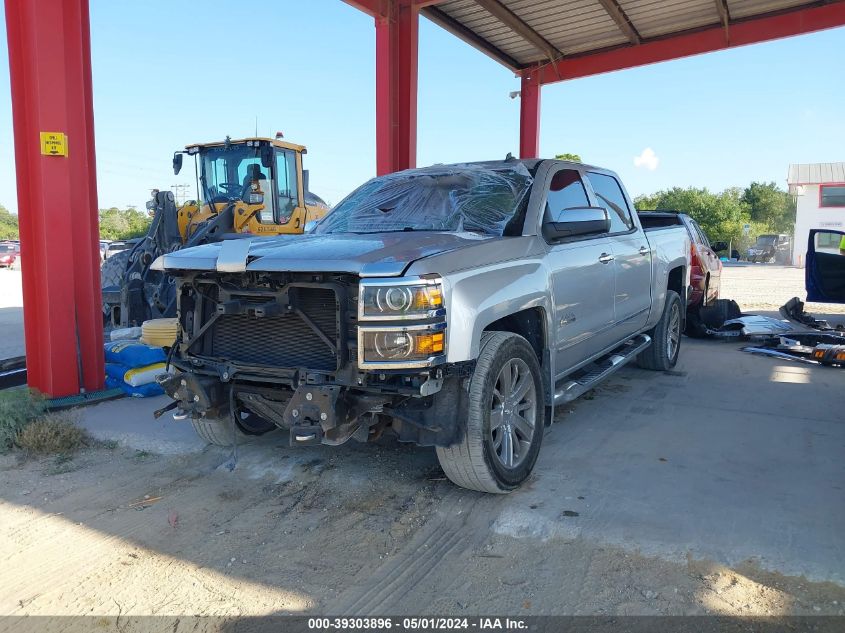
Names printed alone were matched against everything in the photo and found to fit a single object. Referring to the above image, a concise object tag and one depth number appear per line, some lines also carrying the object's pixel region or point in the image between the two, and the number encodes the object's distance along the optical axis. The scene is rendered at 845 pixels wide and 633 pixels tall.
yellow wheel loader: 8.80
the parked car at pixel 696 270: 9.21
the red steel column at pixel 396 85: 9.48
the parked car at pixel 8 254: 34.69
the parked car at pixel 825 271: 8.96
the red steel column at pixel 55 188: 5.46
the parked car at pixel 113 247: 30.32
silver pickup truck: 3.18
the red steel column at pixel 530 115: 13.09
